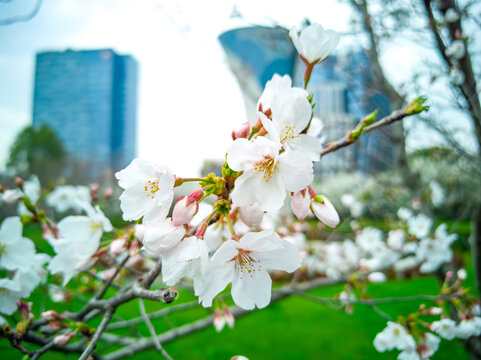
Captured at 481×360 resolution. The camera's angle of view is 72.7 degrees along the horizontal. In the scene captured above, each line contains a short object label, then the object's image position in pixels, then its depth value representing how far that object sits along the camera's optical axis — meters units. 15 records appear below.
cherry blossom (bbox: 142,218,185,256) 0.12
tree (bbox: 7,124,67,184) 12.76
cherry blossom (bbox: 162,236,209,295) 0.12
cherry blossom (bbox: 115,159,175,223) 0.13
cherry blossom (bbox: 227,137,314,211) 0.12
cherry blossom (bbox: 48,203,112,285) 0.18
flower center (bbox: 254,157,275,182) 0.13
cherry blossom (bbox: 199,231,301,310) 0.13
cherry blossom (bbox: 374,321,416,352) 0.25
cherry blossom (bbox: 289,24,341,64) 0.16
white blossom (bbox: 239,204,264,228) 0.14
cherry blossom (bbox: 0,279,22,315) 0.20
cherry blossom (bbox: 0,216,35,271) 0.21
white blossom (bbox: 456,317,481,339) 0.27
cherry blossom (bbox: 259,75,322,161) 0.13
